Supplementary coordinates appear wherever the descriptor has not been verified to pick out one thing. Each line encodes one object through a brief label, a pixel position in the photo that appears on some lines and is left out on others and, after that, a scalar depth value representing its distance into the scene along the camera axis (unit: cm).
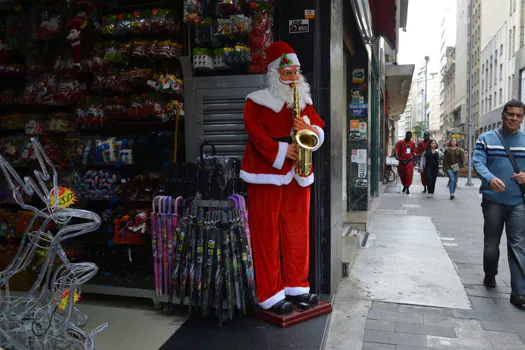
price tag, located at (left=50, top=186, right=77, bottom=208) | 220
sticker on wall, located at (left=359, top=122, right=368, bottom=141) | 922
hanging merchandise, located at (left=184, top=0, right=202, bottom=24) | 385
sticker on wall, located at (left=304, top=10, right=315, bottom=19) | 404
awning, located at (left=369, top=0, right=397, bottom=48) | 733
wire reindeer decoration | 211
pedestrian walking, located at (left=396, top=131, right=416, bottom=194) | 1402
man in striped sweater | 434
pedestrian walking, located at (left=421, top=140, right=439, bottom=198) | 1309
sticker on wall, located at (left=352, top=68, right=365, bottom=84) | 911
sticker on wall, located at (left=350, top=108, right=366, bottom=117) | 923
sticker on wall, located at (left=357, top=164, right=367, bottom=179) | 920
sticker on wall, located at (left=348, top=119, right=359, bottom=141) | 924
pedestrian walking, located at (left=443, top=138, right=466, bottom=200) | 1280
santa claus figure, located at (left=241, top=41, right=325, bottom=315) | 362
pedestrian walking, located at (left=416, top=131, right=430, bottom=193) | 1378
